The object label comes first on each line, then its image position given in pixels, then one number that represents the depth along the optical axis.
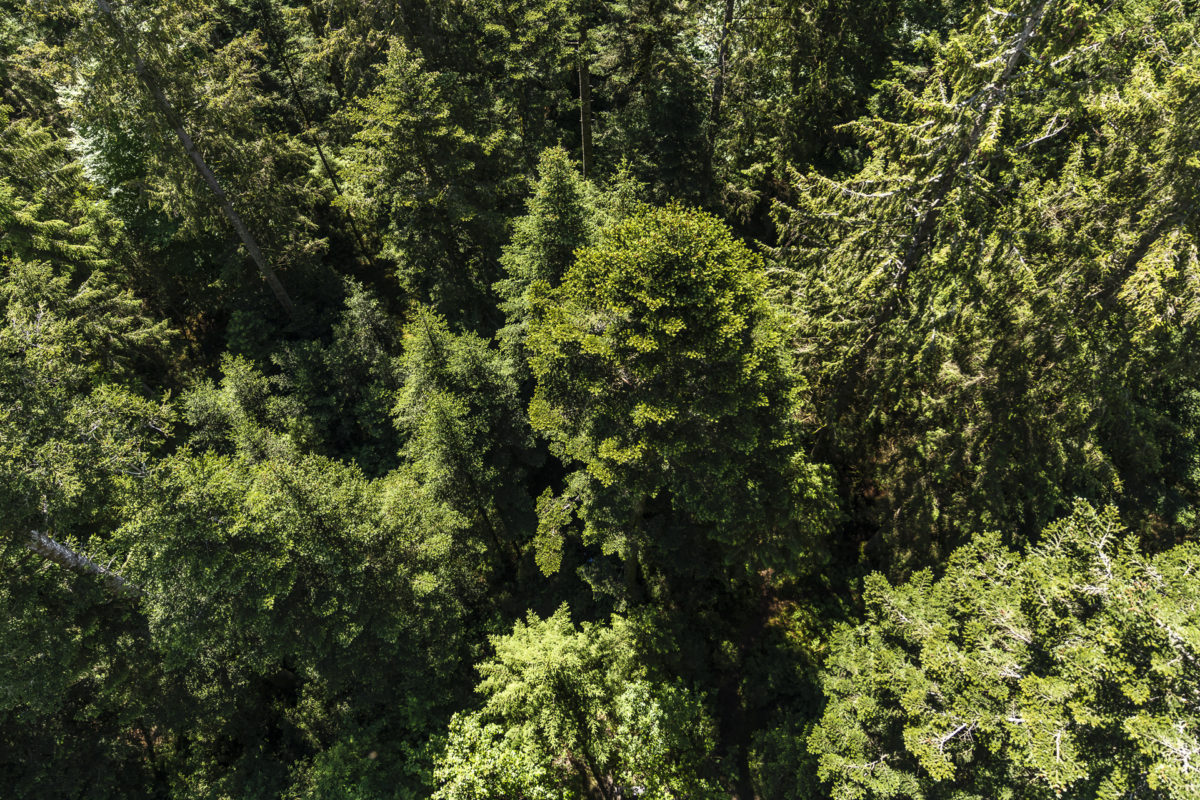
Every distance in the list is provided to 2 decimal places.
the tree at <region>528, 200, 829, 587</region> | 11.86
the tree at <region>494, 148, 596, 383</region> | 16.11
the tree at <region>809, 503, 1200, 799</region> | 8.88
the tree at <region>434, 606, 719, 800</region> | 12.43
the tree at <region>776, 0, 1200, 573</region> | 10.87
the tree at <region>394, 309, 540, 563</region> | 17.16
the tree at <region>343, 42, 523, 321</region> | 18.41
